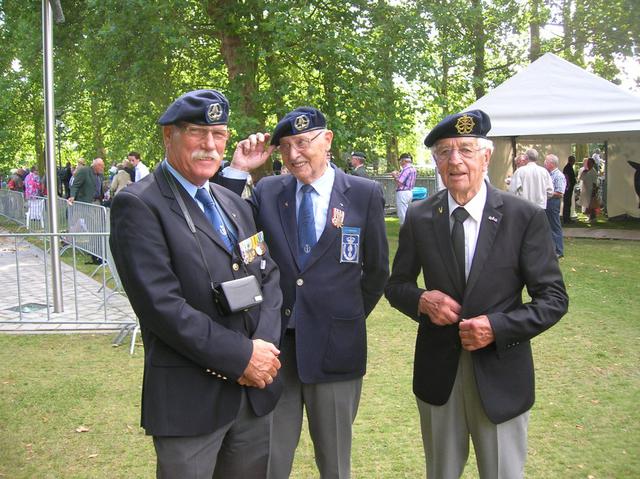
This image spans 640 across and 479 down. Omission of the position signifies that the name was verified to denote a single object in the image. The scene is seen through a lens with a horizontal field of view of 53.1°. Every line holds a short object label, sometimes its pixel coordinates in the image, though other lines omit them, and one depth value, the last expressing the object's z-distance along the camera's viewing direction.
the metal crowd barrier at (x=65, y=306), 7.64
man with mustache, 2.26
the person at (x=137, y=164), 12.34
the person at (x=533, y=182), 11.61
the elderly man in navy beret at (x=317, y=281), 3.07
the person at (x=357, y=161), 14.61
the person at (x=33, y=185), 25.72
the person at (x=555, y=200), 12.13
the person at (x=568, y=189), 19.16
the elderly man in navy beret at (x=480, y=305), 2.62
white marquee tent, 13.75
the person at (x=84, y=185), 14.25
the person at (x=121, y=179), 13.30
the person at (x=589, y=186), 20.09
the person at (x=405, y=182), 15.80
